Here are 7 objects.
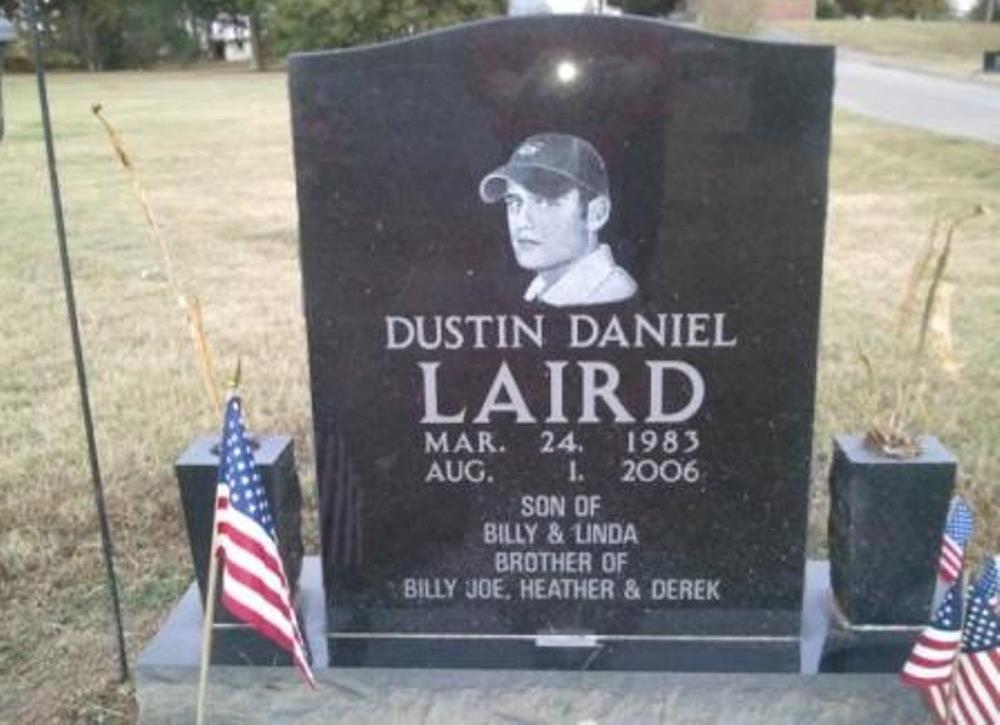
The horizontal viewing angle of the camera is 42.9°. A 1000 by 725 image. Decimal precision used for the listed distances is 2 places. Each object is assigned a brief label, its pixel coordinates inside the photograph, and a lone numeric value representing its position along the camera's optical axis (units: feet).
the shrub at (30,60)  147.95
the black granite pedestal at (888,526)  9.18
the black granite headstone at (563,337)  8.96
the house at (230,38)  207.31
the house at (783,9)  188.85
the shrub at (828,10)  223.51
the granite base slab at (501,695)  9.71
